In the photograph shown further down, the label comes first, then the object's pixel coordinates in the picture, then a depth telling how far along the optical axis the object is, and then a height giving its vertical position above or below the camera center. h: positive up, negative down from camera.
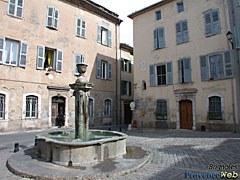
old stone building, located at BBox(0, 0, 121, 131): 12.36 +3.83
